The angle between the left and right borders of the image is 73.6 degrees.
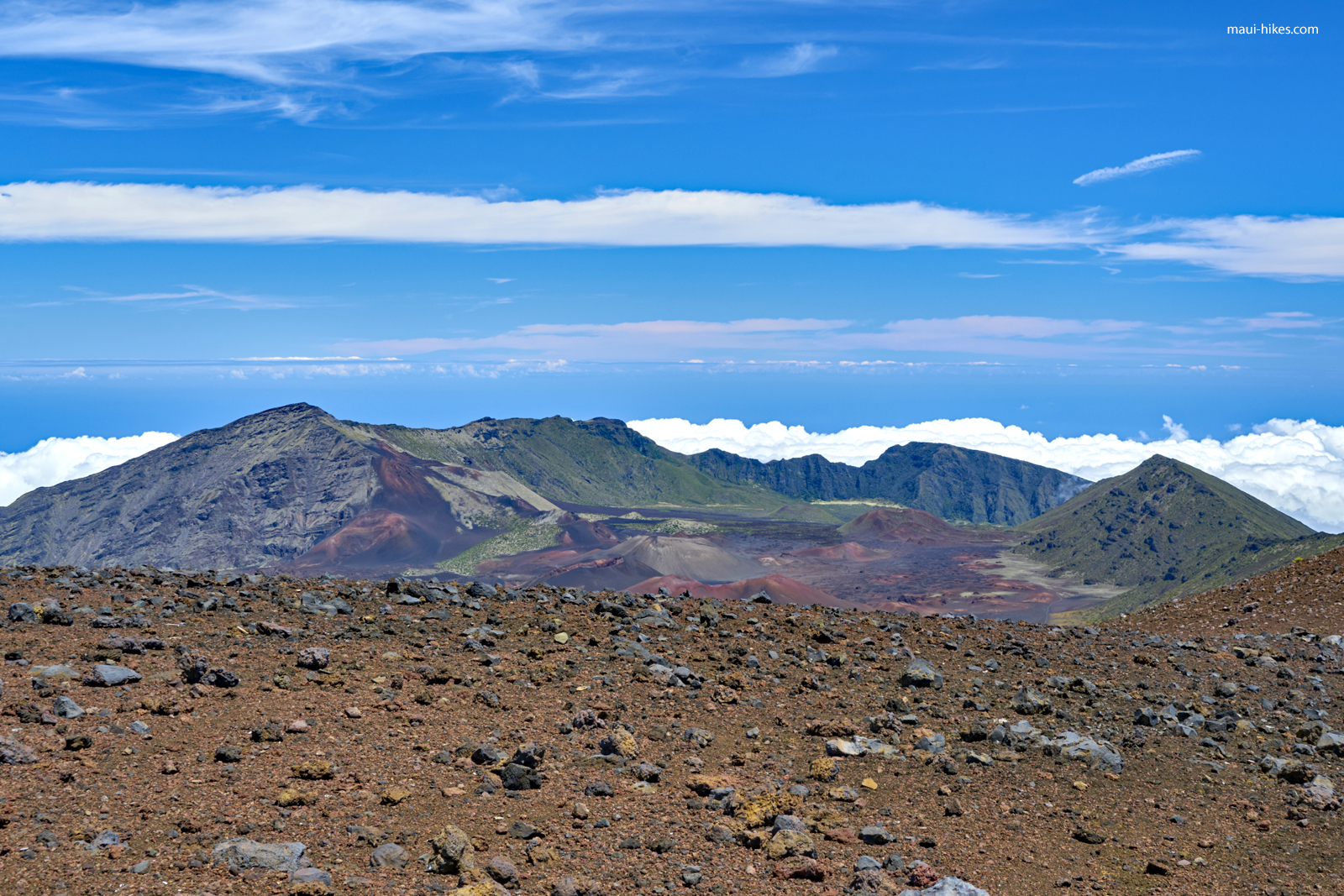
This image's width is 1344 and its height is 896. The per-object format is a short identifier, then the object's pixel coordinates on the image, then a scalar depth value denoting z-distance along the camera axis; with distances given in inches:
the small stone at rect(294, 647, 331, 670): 536.4
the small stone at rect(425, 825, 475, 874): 343.0
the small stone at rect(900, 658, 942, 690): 613.6
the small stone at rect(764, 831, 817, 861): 380.8
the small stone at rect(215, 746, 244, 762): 411.8
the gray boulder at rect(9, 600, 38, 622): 573.8
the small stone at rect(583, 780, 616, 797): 418.0
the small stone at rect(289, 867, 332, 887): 324.8
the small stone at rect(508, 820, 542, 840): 374.9
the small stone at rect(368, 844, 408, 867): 344.8
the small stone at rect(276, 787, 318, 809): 377.1
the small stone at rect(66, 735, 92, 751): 406.0
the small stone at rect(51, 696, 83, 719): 434.3
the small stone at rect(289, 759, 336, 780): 399.9
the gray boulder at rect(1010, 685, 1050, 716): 574.6
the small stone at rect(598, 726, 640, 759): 462.0
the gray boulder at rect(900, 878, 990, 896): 355.9
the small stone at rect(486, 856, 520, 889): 343.3
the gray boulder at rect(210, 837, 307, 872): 332.2
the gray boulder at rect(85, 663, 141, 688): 476.7
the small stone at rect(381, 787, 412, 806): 389.7
